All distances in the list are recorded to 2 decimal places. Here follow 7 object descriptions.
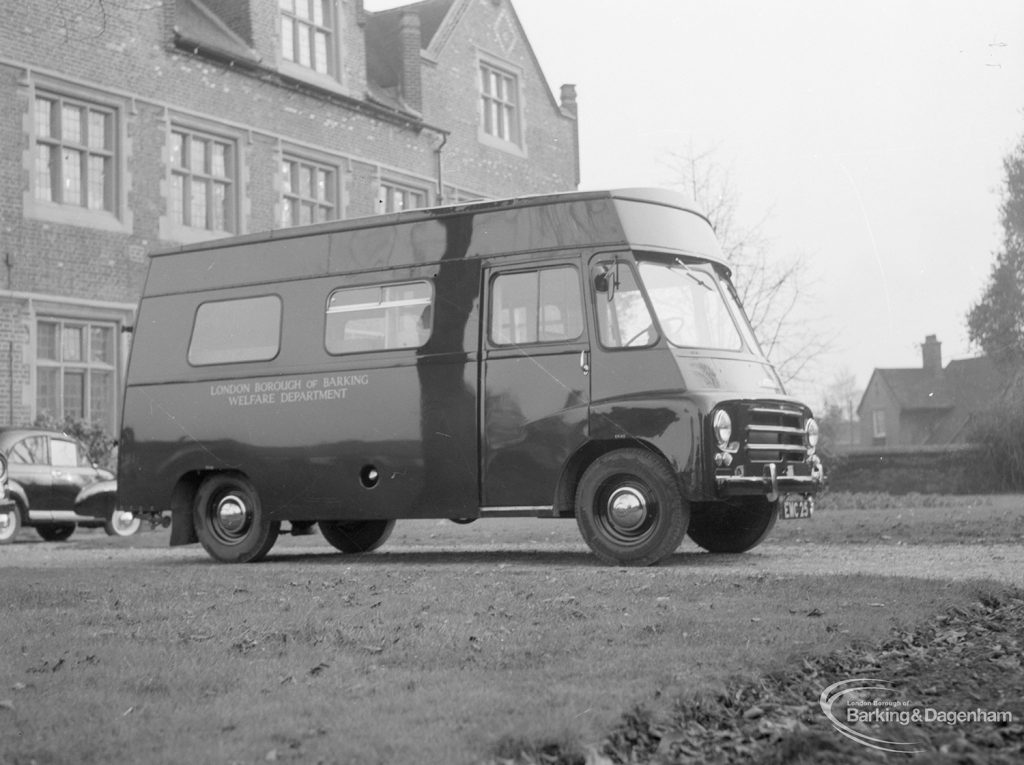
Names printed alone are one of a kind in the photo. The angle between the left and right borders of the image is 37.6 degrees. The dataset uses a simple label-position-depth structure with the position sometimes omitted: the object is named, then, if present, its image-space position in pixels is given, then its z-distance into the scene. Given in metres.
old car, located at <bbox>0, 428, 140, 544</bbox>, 20.56
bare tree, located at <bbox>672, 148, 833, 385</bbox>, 32.94
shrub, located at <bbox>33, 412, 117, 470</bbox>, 23.53
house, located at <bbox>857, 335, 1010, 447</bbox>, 71.62
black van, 11.52
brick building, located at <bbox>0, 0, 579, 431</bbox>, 23.38
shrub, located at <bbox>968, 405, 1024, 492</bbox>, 36.72
